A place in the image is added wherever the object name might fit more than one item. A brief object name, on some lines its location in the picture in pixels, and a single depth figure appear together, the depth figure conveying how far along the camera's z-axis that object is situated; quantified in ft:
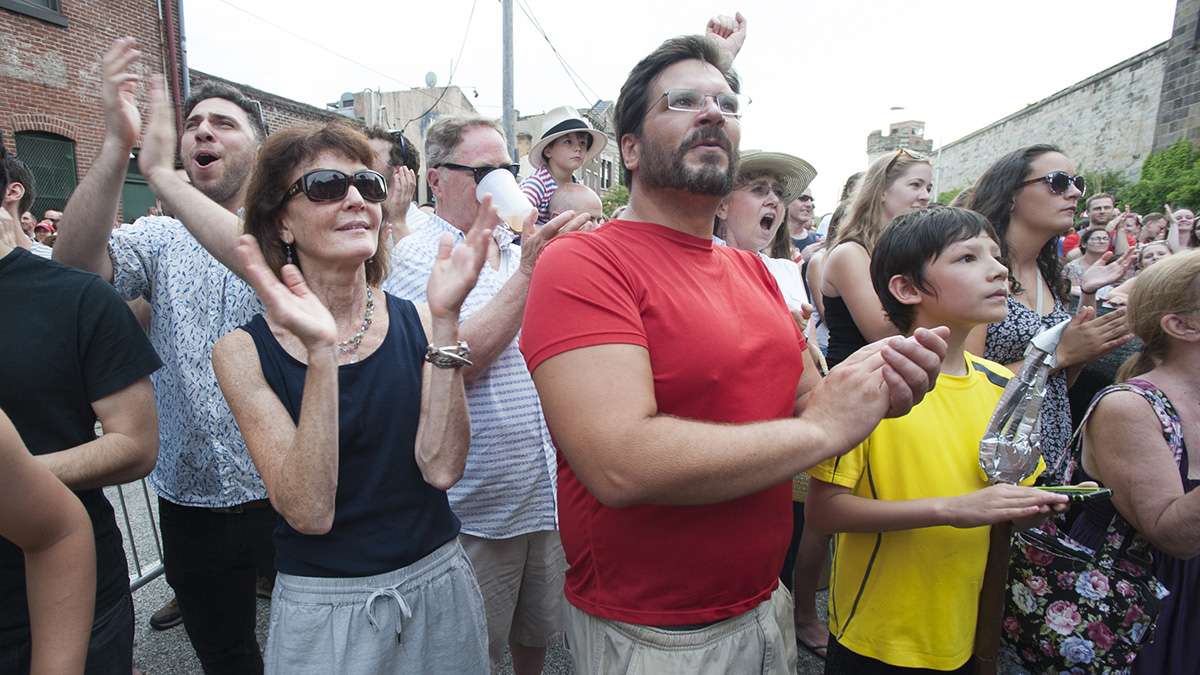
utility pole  37.65
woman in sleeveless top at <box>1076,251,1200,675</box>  5.95
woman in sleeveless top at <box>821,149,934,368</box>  8.98
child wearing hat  13.03
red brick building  31.96
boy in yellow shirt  5.83
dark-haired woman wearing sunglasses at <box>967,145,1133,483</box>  8.44
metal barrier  11.27
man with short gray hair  6.79
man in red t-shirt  3.96
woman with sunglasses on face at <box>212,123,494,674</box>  4.89
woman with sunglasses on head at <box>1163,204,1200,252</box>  19.69
